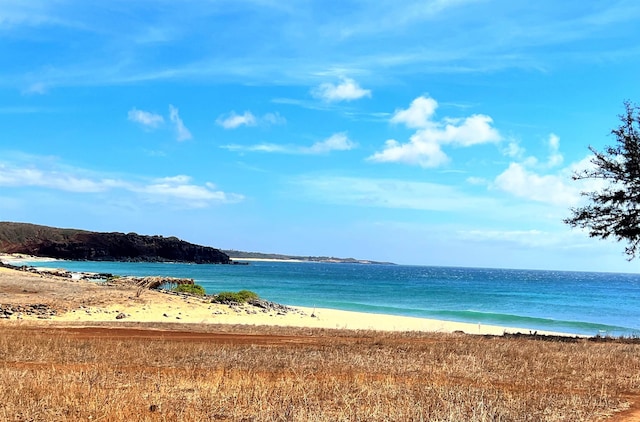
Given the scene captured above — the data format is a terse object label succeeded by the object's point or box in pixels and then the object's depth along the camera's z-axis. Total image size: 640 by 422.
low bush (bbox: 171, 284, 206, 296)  52.15
